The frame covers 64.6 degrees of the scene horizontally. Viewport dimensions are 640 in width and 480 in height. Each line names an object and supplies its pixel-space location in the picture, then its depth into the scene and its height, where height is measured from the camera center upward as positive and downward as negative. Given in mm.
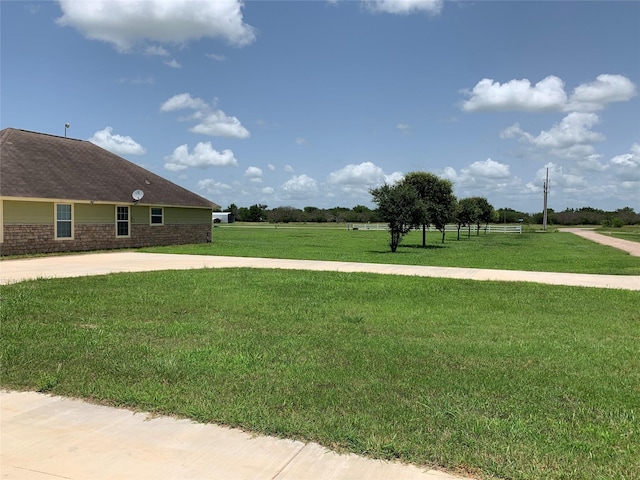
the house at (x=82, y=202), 19125 +493
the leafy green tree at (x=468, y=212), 41544 +504
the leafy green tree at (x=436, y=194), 29038 +1420
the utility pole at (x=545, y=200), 68125 +2545
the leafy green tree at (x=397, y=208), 24438 +442
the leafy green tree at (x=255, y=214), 100688 +216
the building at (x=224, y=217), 82925 -372
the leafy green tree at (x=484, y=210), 46541 +879
